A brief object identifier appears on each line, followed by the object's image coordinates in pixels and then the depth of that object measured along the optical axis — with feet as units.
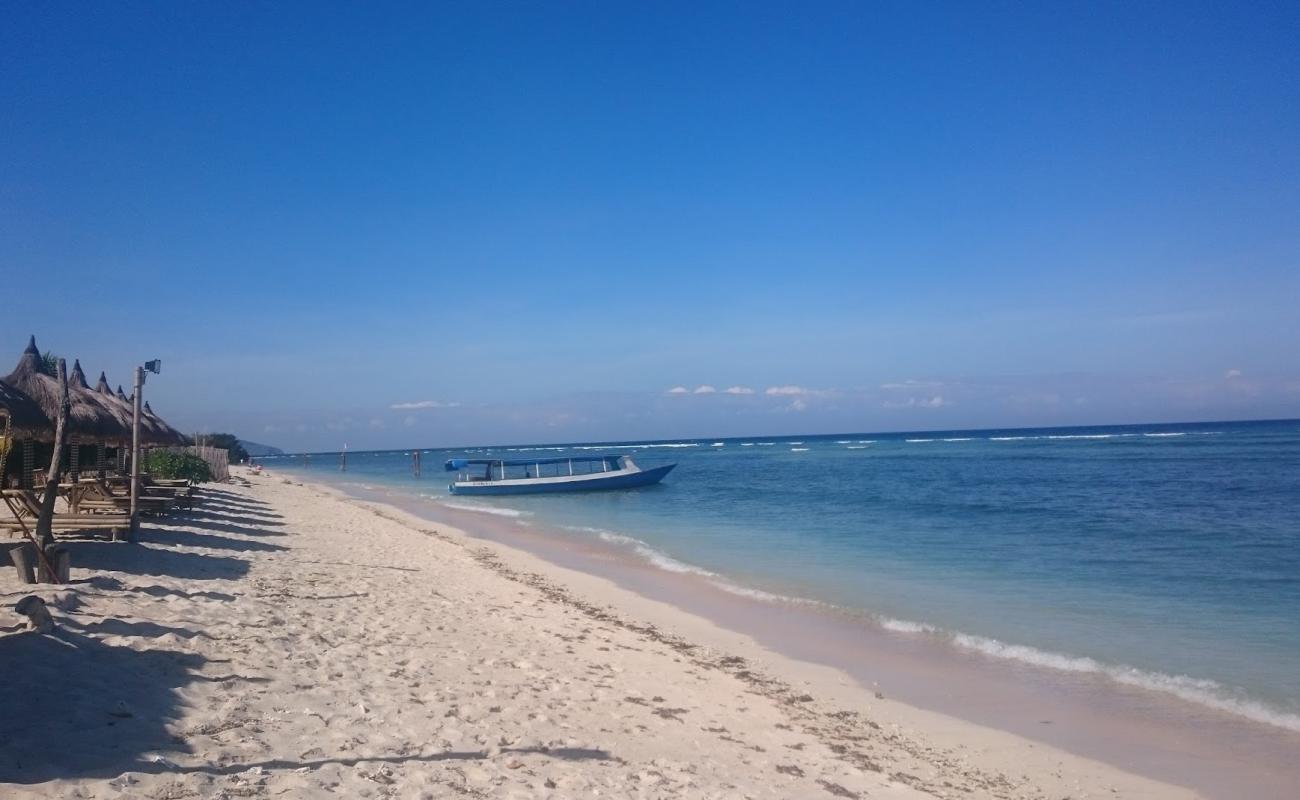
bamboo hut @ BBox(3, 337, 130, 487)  37.96
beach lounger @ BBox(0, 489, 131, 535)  29.27
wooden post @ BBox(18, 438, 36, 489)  39.73
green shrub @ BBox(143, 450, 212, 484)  74.13
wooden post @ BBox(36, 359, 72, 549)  24.50
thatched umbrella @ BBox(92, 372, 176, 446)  52.61
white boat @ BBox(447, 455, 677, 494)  128.57
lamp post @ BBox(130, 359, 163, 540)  35.19
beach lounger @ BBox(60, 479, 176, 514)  40.16
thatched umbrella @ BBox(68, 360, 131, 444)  48.11
